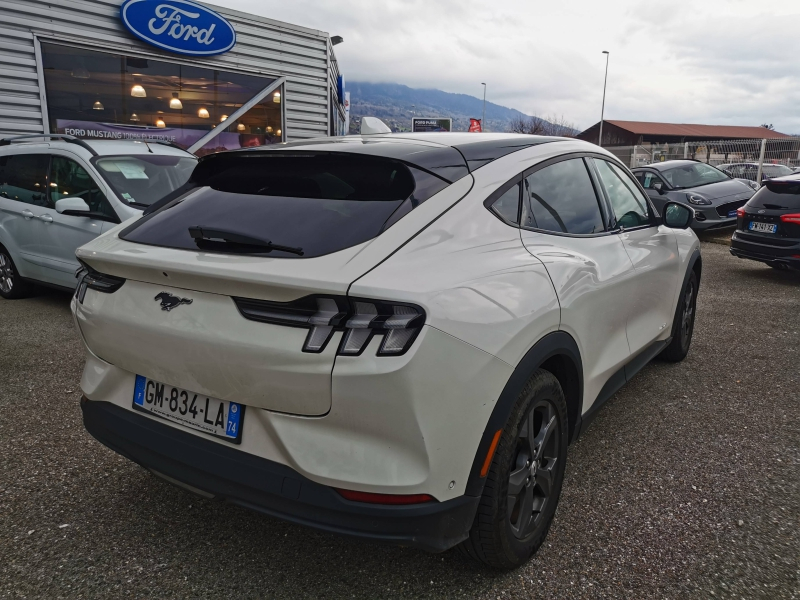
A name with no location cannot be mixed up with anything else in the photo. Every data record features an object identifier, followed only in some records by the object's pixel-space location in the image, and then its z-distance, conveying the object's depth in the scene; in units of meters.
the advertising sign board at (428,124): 23.03
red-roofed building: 55.00
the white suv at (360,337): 1.71
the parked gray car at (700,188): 11.08
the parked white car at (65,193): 5.46
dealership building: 10.55
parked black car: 7.24
